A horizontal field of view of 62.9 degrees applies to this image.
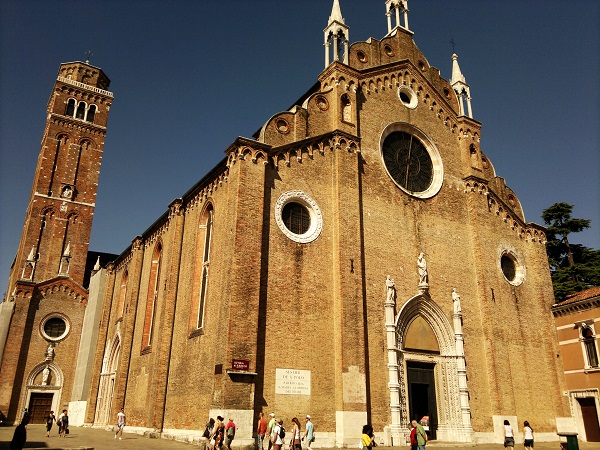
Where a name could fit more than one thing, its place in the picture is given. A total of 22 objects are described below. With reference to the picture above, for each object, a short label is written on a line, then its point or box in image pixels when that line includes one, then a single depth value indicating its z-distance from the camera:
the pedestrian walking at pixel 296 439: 13.55
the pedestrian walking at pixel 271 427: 13.71
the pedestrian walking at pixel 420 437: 12.54
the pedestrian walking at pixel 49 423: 22.68
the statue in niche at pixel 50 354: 34.22
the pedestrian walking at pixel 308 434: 14.02
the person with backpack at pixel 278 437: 13.37
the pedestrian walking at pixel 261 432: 14.16
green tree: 31.83
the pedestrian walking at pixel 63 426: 22.05
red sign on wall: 14.56
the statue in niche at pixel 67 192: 41.97
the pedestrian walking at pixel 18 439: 11.72
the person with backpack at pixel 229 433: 13.32
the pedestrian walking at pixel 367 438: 11.36
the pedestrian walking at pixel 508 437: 15.95
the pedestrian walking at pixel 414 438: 12.70
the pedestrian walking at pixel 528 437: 16.20
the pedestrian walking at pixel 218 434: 12.96
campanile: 39.47
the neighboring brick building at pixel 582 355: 21.39
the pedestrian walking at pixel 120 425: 20.17
